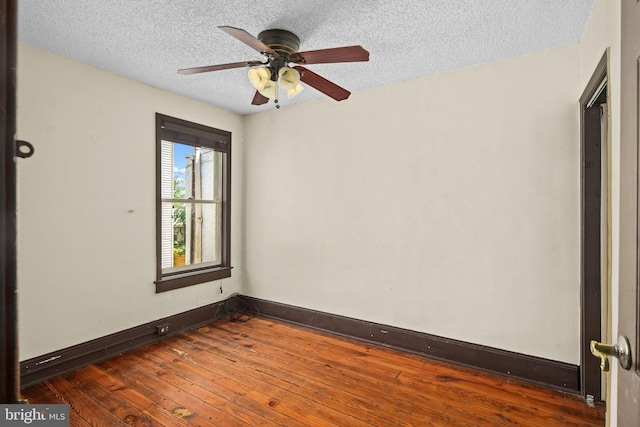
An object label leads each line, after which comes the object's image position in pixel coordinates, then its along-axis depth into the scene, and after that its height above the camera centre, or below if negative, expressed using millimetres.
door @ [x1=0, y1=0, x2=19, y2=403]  548 +5
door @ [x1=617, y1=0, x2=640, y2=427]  787 +1
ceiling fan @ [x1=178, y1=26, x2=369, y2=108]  1948 +938
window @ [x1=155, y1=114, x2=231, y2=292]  3480 +115
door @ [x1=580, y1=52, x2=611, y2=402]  2184 -119
